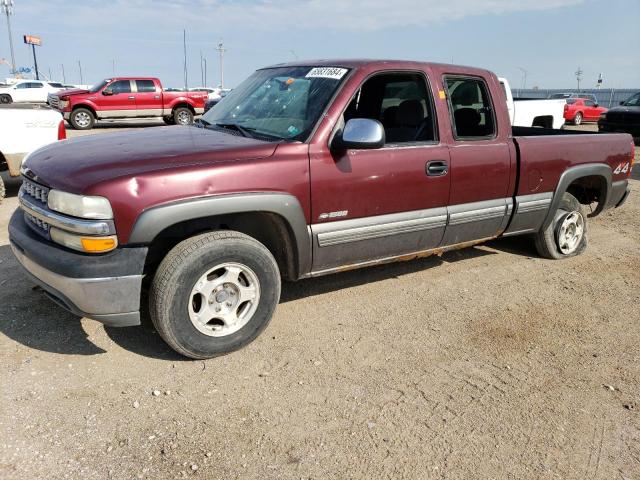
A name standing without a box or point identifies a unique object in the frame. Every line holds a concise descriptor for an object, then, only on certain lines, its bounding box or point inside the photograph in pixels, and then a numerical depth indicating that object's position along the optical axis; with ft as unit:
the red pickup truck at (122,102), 56.44
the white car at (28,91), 77.30
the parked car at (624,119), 51.24
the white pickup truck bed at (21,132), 21.43
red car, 74.74
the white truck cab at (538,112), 41.19
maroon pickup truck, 9.21
